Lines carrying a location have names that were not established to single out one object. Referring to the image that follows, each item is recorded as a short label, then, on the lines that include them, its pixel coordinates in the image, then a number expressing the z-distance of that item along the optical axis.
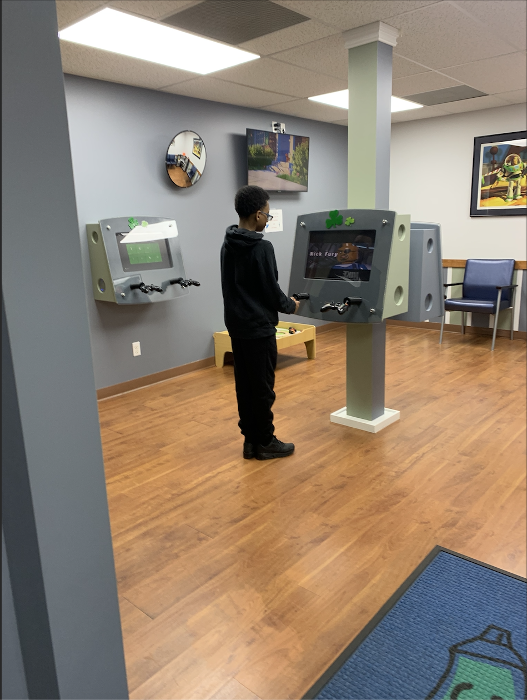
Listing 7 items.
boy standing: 2.07
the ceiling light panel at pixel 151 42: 2.18
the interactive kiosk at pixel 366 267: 2.18
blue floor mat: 1.17
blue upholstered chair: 3.34
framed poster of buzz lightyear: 2.94
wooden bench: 3.79
